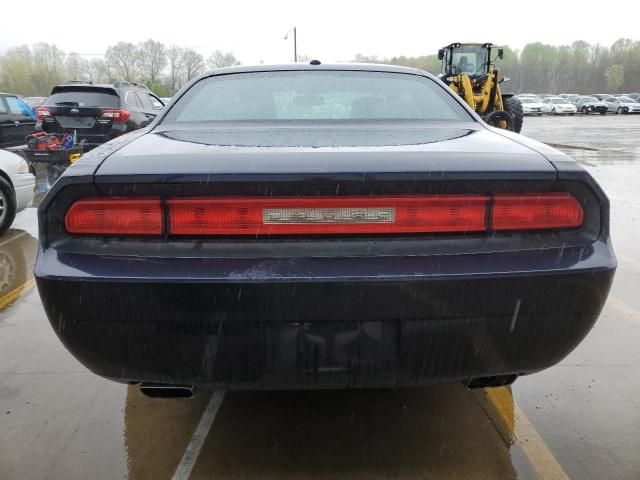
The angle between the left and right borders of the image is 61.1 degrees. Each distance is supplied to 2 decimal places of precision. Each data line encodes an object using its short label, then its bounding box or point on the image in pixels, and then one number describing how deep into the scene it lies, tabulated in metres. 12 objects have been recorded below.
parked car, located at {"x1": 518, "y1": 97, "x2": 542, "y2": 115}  42.91
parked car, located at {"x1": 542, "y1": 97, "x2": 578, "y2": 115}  43.70
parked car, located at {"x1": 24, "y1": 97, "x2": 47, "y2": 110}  25.00
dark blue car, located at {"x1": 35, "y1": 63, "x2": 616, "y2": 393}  1.73
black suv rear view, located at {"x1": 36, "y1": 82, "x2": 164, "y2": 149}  10.21
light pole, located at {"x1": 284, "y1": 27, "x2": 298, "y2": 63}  41.50
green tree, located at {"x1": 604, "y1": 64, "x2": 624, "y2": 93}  90.81
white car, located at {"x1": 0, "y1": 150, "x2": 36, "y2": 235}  6.04
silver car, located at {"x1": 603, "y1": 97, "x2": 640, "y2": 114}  45.66
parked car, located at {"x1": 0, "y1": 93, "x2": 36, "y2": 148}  11.23
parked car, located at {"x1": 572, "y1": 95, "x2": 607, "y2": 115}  44.09
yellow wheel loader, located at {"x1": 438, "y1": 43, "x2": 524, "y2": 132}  15.24
